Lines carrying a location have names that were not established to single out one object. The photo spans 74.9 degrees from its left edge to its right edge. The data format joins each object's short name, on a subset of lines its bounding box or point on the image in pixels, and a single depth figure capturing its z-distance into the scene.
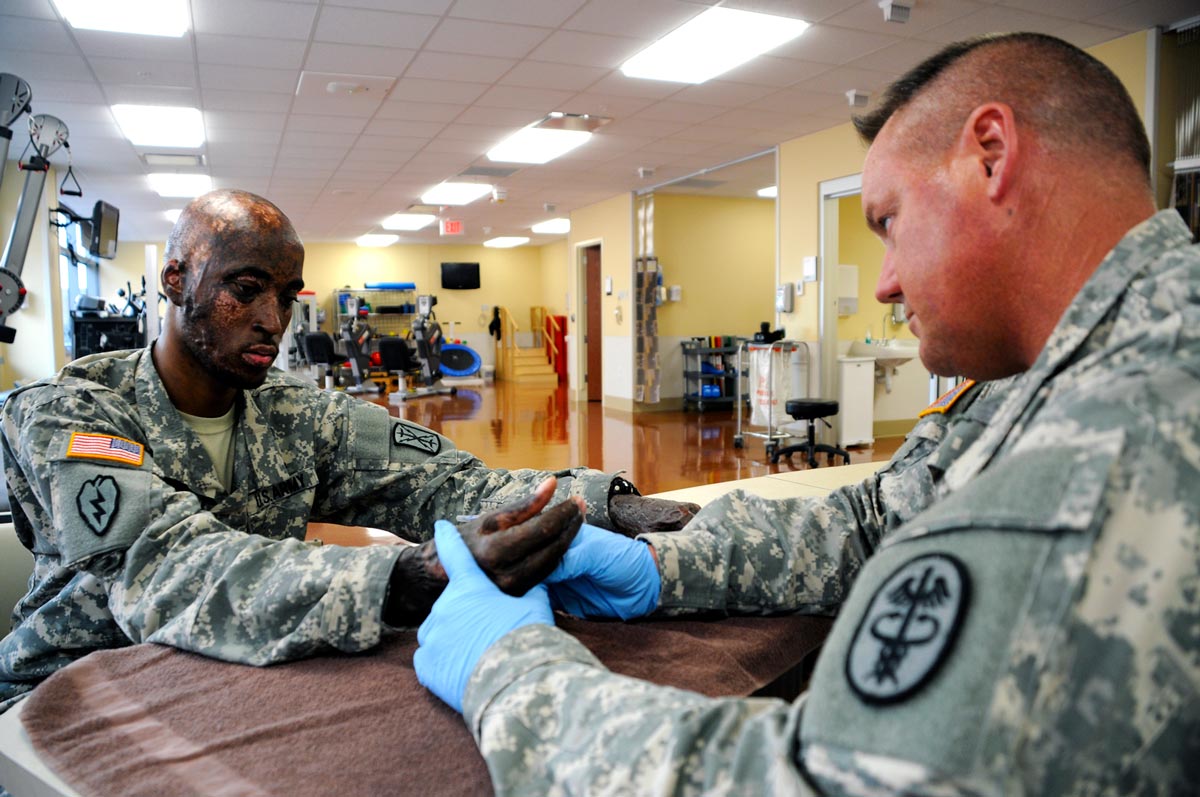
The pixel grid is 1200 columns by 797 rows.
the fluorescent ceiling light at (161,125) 5.98
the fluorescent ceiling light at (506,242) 15.48
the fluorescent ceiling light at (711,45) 4.44
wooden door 11.62
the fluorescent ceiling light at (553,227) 13.16
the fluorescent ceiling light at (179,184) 8.48
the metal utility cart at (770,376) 6.86
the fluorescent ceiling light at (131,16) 4.05
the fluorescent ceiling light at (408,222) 12.21
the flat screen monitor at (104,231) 6.15
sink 7.17
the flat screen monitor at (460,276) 16.50
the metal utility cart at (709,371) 9.93
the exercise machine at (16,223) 4.41
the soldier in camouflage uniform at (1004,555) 0.44
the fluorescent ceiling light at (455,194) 9.60
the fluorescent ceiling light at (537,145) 6.97
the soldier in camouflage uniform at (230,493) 0.99
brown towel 0.73
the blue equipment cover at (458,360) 14.77
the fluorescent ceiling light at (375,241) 14.91
